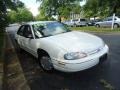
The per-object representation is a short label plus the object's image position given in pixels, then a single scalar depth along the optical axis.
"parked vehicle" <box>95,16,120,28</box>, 9.01
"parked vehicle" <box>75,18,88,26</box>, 14.88
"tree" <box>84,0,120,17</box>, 15.35
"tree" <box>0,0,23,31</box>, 10.02
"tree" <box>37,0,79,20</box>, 18.29
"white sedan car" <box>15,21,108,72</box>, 2.01
